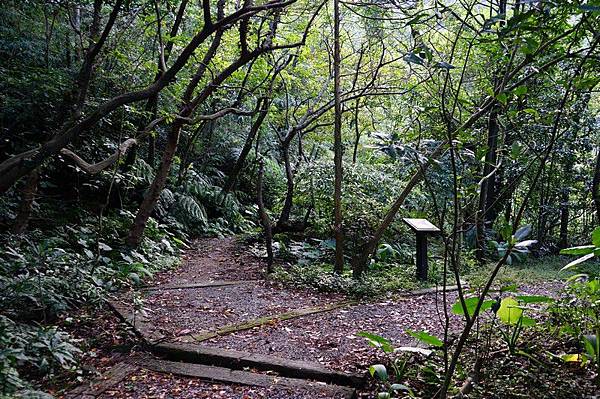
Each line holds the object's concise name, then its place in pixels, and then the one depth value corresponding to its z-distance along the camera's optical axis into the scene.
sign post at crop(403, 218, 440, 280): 6.31
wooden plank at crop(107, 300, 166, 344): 3.74
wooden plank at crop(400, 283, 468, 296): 5.77
